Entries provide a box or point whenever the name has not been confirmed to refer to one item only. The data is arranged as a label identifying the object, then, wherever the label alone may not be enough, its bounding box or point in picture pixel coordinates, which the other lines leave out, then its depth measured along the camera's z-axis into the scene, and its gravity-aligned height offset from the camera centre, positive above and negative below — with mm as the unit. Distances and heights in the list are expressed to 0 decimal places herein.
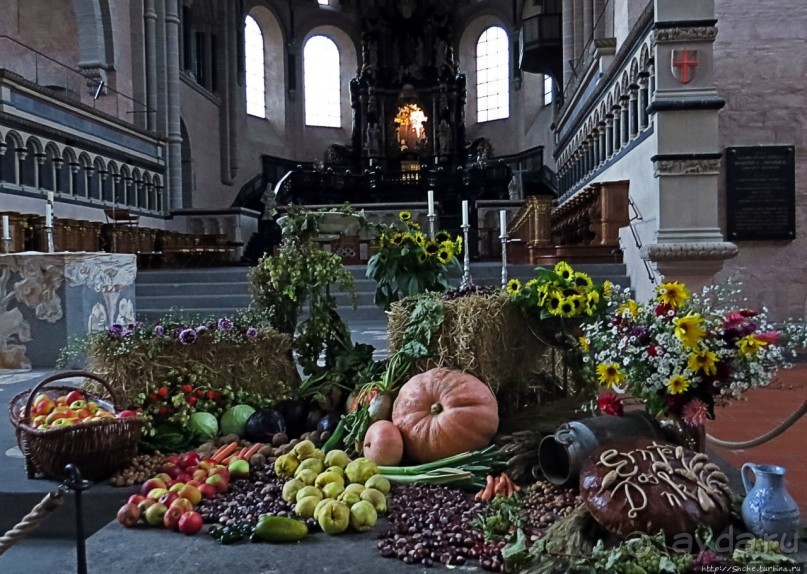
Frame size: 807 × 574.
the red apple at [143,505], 2971 -954
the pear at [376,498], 2979 -953
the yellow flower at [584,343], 3162 -353
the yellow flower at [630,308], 2971 -193
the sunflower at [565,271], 3922 -47
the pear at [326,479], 3135 -911
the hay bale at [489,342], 3840 -424
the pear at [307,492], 3018 -933
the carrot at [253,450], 3720 -941
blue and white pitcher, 2379 -821
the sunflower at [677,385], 2717 -466
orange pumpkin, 3557 -744
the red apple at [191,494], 3088 -953
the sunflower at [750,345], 2639 -313
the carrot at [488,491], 3119 -977
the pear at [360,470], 3188 -897
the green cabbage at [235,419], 4195 -869
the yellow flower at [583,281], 3938 -104
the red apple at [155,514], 2928 -978
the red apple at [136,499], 2993 -939
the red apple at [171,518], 2914 -992
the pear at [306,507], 2955 -971
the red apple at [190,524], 2855 -998
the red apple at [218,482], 3275 -960
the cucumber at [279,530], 2762 -994
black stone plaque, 8305 +732
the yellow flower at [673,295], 2887 -138
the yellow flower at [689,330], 2679 -258
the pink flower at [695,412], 2740 -575
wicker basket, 3385 -816
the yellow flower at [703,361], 2678 -373
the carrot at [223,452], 3672 -943
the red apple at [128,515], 2928 -980
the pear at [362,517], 2857 -984
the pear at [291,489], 3119 -951
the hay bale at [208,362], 4152 -550
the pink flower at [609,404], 3129 -612
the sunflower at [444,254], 4719 +69
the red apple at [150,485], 3176 -936
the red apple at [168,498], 3004 -942
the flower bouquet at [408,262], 4723 +25
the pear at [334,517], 2828 -978
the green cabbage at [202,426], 4105 -886
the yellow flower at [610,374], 2949 -457
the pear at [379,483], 3113 -930
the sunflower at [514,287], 4040 -132
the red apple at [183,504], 2951 -952
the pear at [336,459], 3373 -890
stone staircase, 9109 -276
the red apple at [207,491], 3209 -975
